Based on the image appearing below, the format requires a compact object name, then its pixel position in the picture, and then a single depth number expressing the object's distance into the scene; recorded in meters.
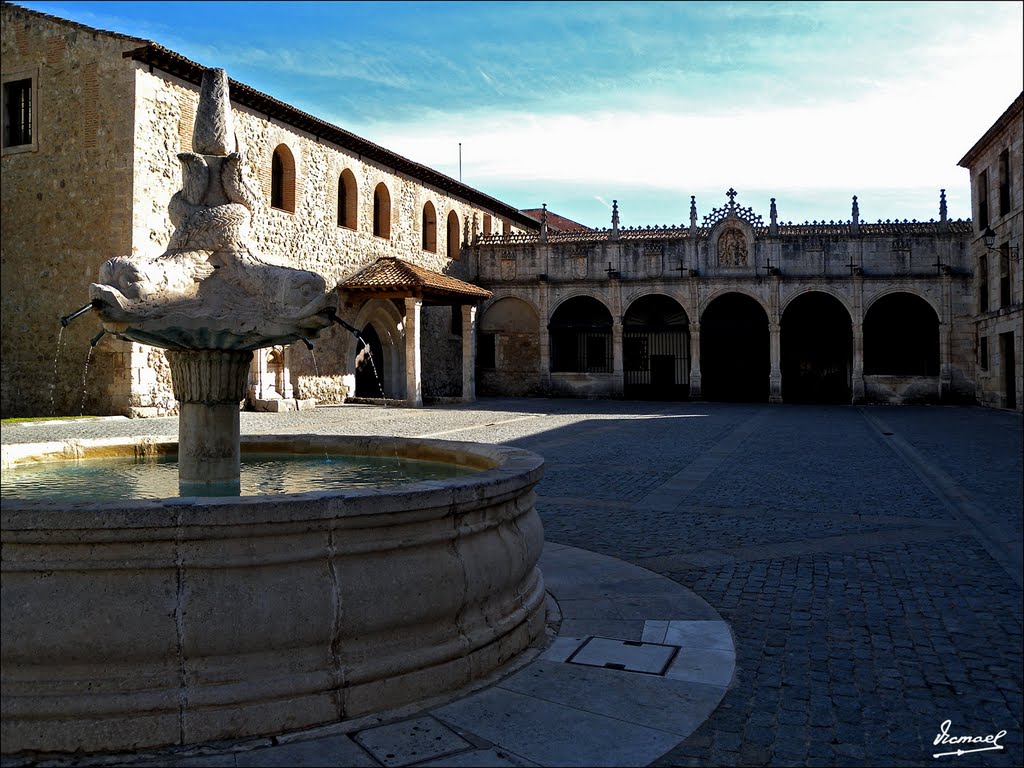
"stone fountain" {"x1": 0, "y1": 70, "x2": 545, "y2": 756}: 2.81
